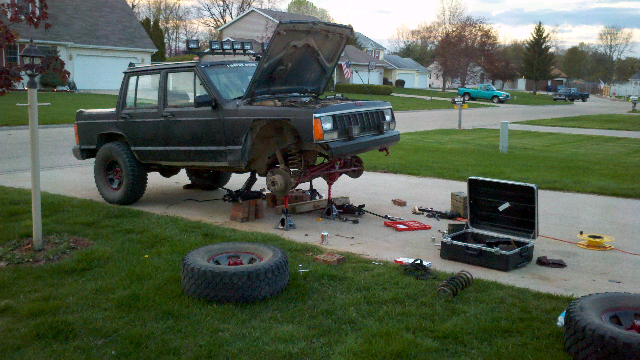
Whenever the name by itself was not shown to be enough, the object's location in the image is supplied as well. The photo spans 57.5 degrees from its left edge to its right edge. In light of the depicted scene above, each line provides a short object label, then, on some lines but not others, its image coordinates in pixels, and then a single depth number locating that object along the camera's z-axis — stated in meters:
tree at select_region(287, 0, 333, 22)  83.88
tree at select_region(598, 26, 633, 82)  101.38
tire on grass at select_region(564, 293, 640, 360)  3.38
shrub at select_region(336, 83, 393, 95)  49.28
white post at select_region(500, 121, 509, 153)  14.84
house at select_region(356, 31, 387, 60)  74.38
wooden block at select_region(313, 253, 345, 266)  5.65
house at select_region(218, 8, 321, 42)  53.66
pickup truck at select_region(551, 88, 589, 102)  58.22
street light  5.63
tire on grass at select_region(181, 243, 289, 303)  4.54
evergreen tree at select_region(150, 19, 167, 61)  48.66
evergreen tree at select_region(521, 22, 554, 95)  72.06
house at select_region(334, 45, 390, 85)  59.25
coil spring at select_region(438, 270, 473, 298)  4.74
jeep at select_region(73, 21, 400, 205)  7.02
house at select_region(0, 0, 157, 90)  38.22
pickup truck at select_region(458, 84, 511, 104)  49.78
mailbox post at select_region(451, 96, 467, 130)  21.44
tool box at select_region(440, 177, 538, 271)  5.71
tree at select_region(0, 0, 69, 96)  5.95
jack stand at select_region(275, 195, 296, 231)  7.23
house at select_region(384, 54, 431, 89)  75.06
